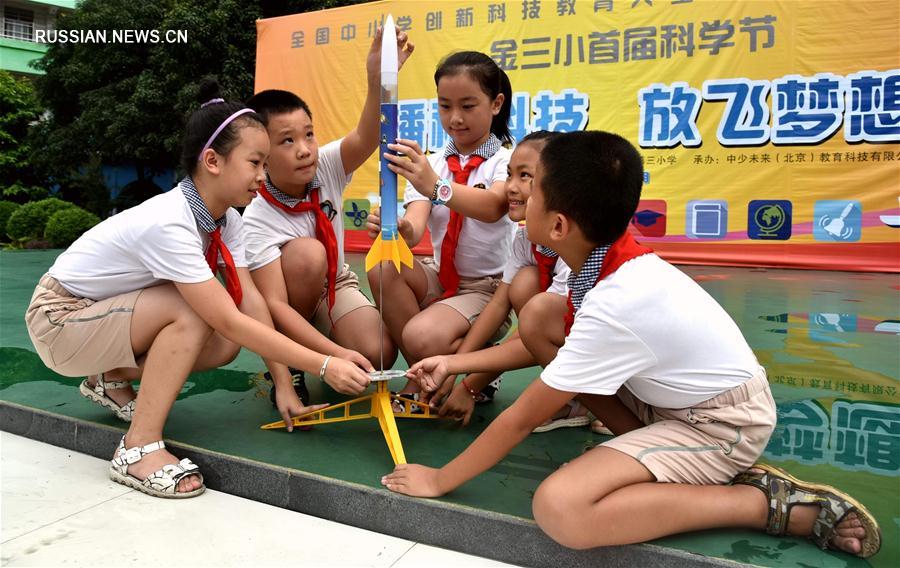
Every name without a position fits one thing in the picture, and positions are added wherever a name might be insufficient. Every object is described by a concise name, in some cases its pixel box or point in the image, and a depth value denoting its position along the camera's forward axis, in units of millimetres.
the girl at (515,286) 1899
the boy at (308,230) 2086
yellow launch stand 1720
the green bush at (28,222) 9094
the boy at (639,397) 1309
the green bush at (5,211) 10045
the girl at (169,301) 1729
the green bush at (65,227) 8719
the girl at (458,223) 2059
